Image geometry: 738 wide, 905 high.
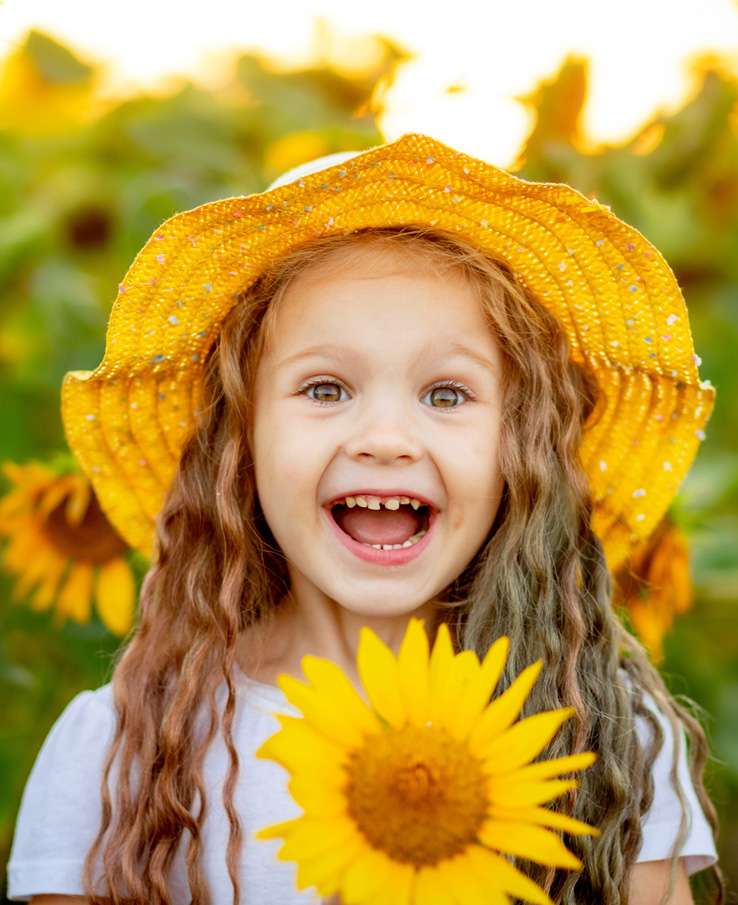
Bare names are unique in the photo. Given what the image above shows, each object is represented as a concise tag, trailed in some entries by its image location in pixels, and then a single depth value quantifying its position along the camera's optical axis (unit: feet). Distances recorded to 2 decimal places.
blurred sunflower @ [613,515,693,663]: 5.73
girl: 4.41
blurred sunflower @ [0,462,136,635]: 6.00
